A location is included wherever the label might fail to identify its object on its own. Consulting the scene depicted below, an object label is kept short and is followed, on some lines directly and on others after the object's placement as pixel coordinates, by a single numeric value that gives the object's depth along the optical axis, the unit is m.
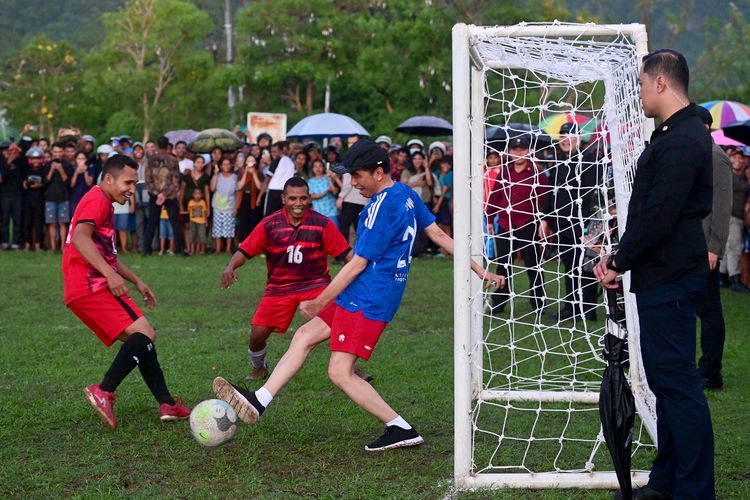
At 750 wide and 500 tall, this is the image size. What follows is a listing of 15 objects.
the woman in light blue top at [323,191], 17.06
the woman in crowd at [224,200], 17.69
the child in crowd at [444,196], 17.36
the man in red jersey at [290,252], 7.71
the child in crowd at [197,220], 17.78
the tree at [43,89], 55.09
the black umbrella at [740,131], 12.78
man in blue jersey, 5.75
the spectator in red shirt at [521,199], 11.27
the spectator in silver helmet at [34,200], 17.73
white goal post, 5.35
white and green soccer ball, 5.71
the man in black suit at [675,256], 4.55
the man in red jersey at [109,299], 6.47
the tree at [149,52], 52.72
